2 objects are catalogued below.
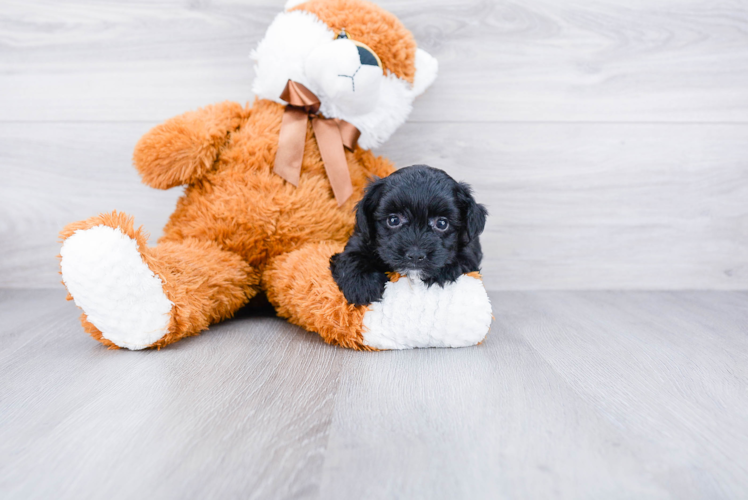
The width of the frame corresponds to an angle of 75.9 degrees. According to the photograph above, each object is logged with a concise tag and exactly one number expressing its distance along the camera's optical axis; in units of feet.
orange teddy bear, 3.46
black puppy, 2.89
